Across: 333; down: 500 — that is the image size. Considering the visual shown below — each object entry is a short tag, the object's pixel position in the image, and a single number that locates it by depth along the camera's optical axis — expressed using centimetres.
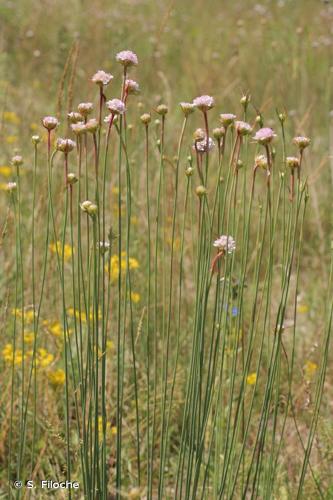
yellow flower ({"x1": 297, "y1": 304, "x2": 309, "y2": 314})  255
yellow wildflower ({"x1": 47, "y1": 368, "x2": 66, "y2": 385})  217
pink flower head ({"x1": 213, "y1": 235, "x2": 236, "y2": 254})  170
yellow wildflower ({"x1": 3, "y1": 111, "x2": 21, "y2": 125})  389
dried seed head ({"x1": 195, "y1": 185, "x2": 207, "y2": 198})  166
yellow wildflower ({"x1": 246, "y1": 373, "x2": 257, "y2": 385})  223
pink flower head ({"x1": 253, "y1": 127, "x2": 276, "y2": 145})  166
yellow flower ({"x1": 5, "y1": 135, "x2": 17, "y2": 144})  354
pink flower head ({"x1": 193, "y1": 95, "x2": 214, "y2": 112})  168
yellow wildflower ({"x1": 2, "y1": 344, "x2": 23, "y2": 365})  218
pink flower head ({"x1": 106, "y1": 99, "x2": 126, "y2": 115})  165
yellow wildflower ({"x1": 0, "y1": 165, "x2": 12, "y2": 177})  335
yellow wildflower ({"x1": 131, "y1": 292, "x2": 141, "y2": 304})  235
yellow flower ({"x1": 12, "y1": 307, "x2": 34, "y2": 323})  226
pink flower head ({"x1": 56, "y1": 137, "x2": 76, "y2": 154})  166
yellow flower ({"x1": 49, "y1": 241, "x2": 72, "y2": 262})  274
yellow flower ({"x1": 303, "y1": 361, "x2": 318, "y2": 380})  223
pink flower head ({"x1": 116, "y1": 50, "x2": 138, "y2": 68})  170
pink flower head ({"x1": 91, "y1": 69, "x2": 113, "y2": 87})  167
